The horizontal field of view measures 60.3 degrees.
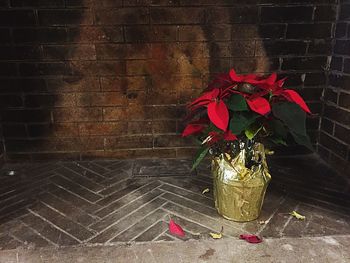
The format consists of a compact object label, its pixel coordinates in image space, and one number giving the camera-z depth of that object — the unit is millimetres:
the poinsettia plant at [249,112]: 1650
